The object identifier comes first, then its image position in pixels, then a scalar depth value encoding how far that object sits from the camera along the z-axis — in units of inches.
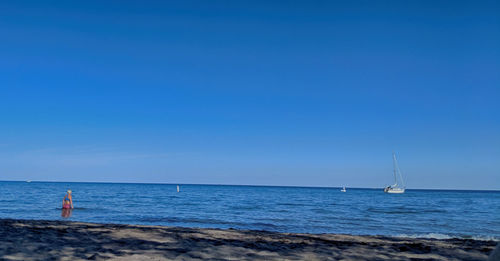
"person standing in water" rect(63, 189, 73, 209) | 878.4
